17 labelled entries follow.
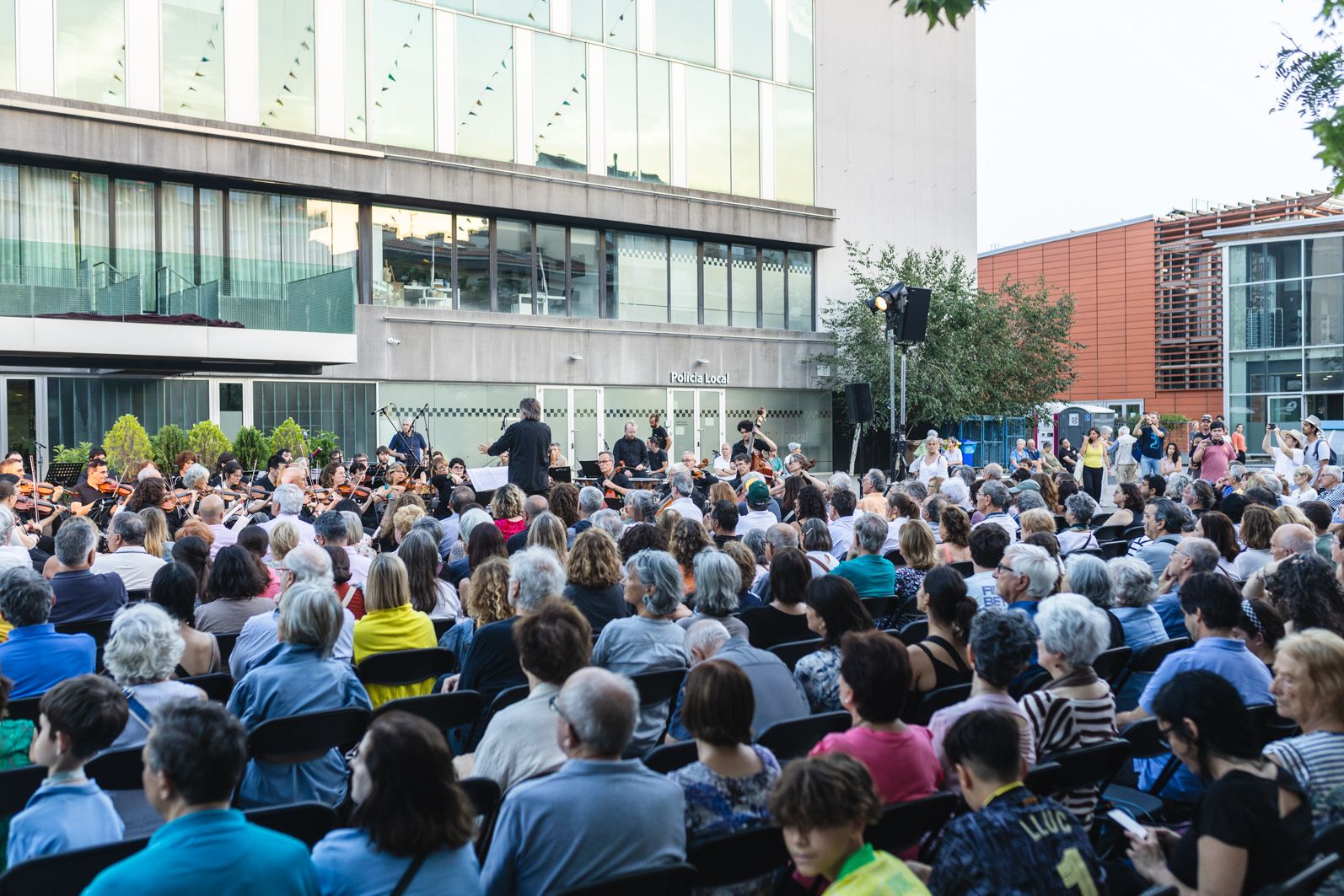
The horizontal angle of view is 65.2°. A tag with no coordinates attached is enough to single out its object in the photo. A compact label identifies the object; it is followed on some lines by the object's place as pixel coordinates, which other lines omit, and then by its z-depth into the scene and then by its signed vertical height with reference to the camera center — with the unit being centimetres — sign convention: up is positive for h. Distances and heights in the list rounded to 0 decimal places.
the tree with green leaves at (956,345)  2595 +204
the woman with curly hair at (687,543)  648 -72
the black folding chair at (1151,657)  510 -114
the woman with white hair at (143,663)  388 -86
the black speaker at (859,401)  1591 +36
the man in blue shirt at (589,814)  282 -105
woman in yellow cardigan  516 -95
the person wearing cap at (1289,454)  1592 -52
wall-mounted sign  2519 +116
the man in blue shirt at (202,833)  236 -94
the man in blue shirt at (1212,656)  436 -99
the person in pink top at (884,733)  337 -101
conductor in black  1160 -25
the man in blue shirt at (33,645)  440 -90
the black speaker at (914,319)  1473 +149
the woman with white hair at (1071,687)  394 -102
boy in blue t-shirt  291 -100
